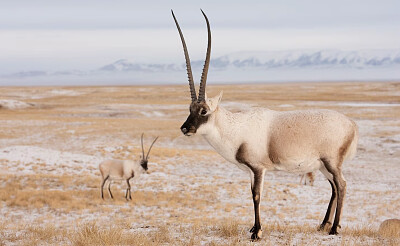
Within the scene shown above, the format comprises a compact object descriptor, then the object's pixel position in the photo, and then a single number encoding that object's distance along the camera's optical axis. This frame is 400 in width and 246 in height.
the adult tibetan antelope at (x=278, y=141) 6.64
